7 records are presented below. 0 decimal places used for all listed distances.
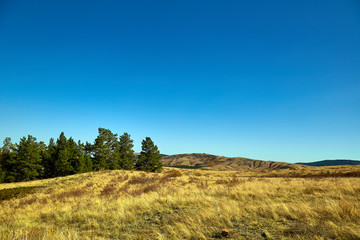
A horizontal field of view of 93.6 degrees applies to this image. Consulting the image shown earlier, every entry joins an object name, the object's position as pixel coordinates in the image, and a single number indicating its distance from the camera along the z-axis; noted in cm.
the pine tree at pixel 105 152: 4672
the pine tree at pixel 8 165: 3988
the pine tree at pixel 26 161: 4106
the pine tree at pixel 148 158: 5041
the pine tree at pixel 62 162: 4191
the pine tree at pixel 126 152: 5282
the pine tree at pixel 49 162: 4553
